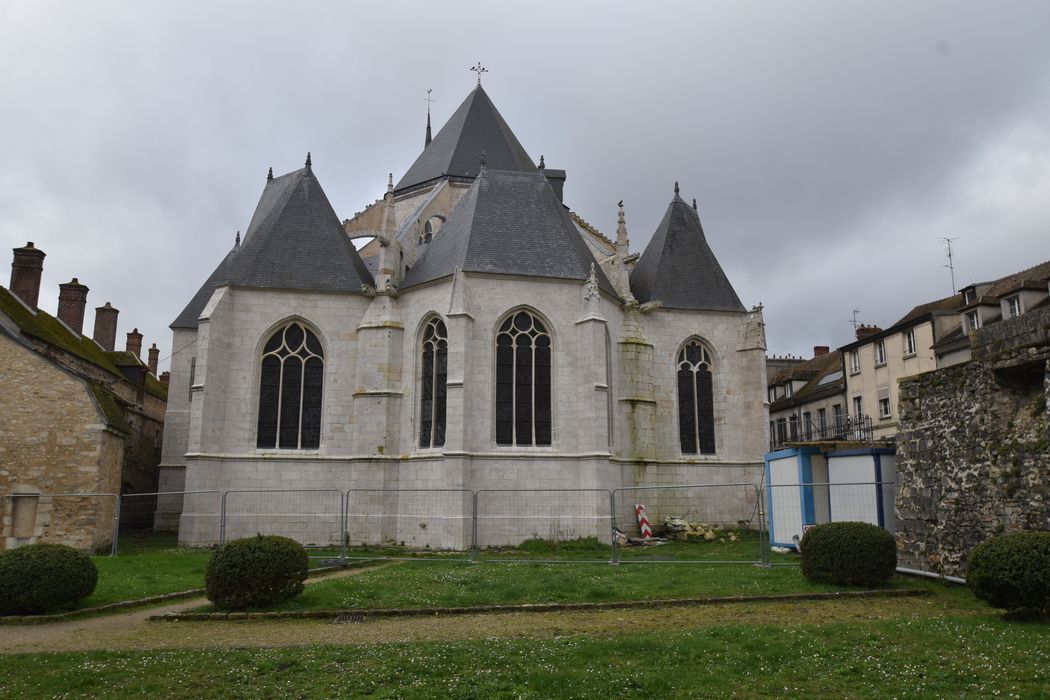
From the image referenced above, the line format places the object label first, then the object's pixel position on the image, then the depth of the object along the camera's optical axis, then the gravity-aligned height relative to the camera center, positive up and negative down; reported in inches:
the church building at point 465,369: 840.9 +139.4
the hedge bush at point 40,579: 418.6 -46.0
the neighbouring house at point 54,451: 716.7 +37.8
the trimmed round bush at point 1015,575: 336.5 -34.1
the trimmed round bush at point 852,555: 452.4 -34.7
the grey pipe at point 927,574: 455.9 -48.1
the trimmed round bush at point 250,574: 415.2 -42.3
